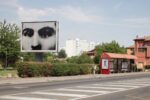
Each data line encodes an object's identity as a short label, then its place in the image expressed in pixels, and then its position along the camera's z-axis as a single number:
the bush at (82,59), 53.26
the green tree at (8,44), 53.66
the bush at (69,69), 30.36
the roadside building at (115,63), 37.13
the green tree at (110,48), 68.09
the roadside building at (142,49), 76.12
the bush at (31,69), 27.59
